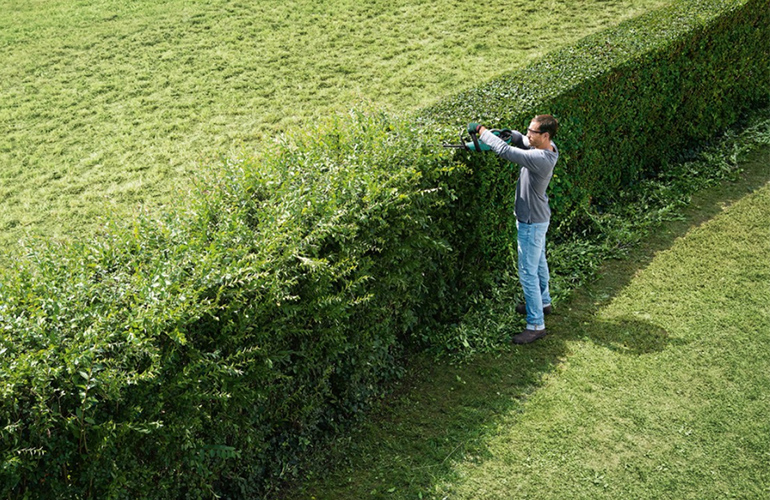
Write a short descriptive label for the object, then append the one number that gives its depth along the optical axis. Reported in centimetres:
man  631
